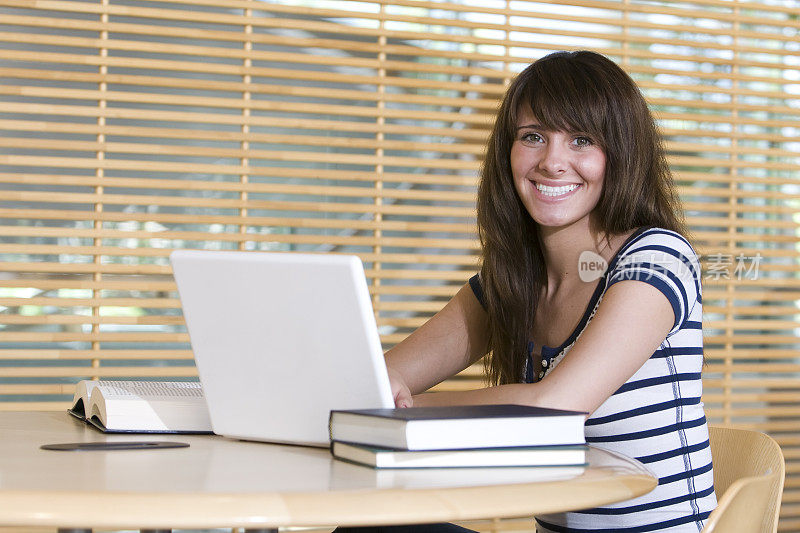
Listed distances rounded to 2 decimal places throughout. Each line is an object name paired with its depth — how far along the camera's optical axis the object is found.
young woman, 3.72
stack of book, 3.24
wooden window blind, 5.86
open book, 3.66
